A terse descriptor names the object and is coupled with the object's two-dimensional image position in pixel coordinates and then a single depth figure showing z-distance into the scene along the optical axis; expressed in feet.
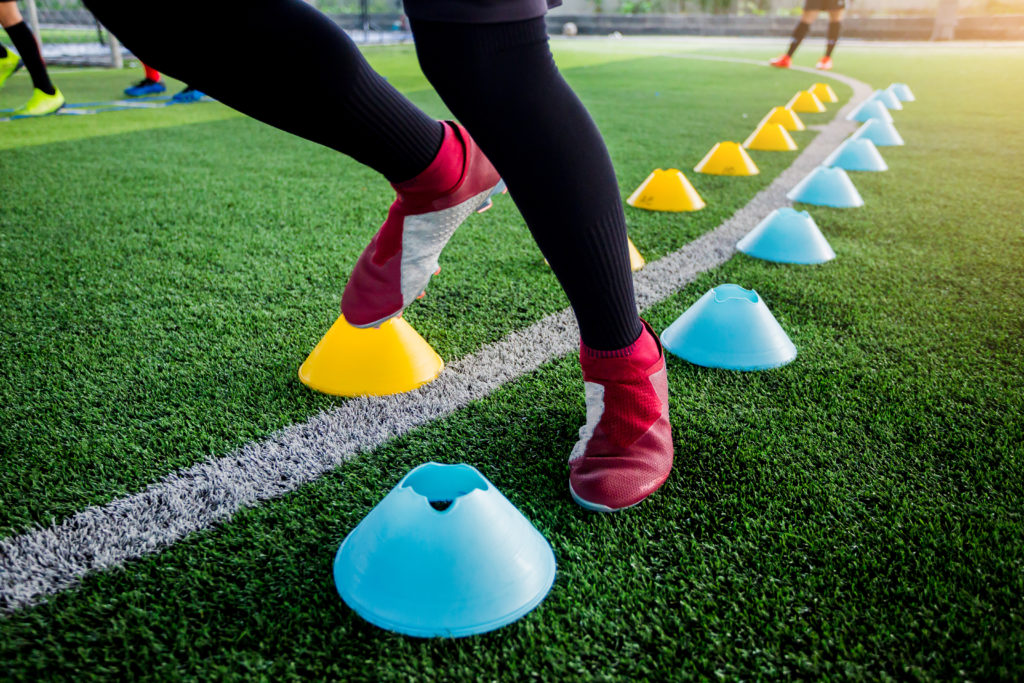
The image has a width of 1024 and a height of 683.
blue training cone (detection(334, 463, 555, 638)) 3.31
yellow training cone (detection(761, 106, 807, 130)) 17.97
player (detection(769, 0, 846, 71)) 34.45
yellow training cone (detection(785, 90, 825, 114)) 21.59
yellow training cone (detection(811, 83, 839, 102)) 24.28
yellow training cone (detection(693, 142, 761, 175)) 13.15
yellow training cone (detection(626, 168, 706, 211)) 10.59
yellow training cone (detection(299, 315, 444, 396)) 5.45
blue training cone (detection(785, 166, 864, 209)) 11.02
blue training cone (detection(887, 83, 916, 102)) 24.10
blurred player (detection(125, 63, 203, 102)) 22.74
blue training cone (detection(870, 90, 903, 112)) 22.02
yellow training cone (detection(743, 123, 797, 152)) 15.78
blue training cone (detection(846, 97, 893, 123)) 19.08
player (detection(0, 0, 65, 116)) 17.07
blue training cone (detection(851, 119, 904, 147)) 16.19
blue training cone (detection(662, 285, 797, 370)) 5.86
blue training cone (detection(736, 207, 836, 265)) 8.39
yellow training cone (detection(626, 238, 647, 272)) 8.11
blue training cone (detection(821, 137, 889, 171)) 13.52
